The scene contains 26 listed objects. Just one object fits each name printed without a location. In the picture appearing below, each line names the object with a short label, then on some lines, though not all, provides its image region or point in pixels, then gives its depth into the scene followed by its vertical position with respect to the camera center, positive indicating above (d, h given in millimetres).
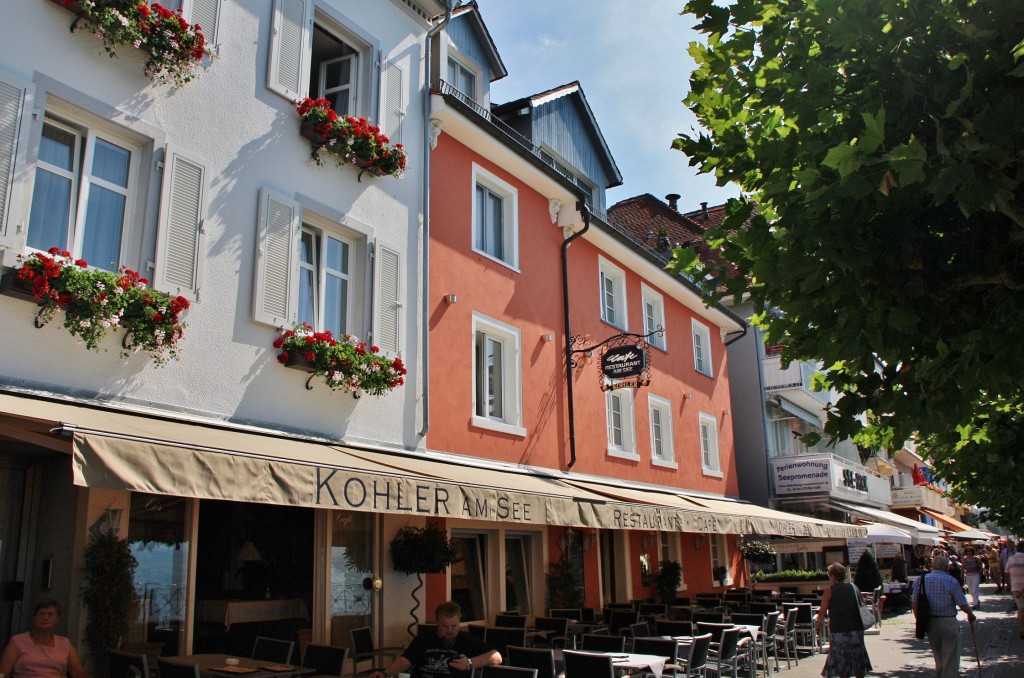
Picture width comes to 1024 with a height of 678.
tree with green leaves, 4066 +1796
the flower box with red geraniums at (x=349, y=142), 10516 +5273
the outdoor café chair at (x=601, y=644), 9156 -767
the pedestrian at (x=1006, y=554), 33016 +241
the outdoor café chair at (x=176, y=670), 6422 -664
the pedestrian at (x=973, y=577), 24516 -433
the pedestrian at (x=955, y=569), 19766 -173
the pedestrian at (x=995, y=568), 34781 -302
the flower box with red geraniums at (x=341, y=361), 9609 +2397
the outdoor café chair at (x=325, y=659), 7824 -742
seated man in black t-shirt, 6918 -627
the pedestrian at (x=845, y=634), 9914 -781
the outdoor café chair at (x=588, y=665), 8164 -889
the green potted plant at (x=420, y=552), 10898 +255
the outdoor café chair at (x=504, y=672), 6781 -769
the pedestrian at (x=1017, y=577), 17559 -340
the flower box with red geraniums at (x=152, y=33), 8094 +5132
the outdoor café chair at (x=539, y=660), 8430 -845
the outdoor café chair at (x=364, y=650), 9953 -856
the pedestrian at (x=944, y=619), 10297 -661
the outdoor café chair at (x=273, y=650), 8219 -684
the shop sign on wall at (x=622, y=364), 14766 +3434
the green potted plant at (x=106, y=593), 7473 -112
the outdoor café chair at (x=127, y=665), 6590 -638
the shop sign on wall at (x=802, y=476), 25688 +2572
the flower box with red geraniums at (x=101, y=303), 7113 +2321
